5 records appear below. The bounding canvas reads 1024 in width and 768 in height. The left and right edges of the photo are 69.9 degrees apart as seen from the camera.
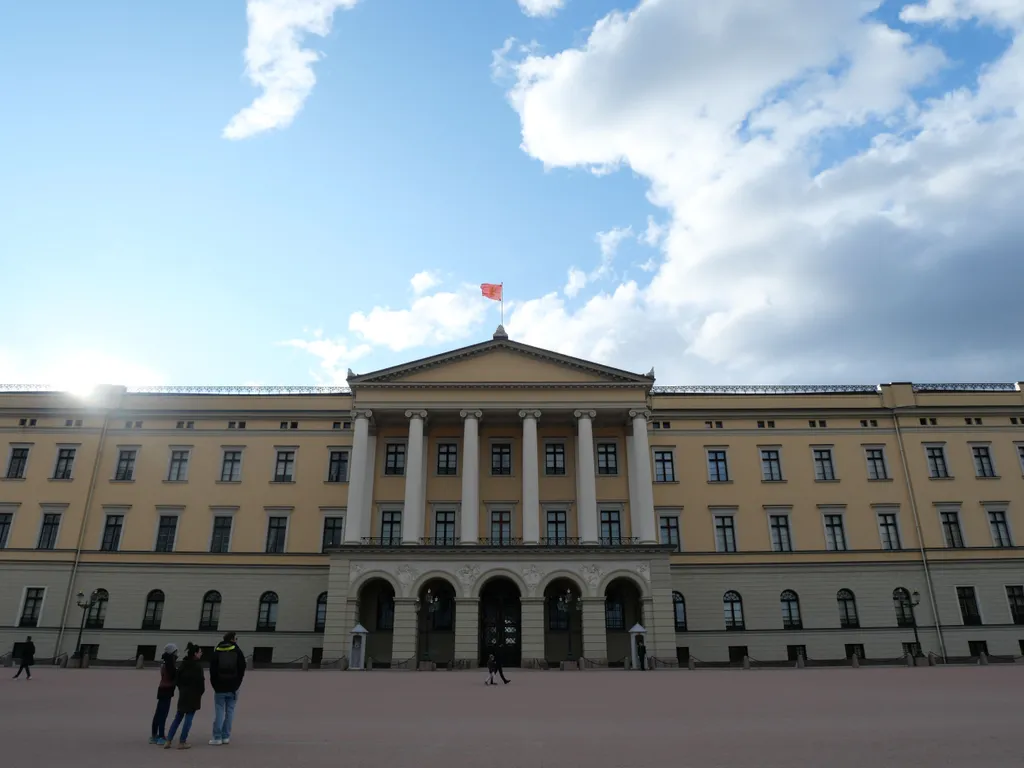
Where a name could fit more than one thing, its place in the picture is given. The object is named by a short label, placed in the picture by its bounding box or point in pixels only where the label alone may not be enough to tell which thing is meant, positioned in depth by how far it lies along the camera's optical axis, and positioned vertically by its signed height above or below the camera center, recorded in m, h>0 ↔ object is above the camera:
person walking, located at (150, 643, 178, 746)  11.34 -0.64
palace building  38.31 +7.10
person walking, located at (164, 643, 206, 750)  11.05 -0.61
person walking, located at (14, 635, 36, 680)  25.95 -0.18
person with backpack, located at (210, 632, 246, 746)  11.28 -0.49
